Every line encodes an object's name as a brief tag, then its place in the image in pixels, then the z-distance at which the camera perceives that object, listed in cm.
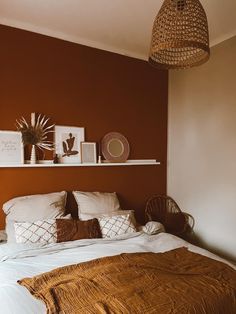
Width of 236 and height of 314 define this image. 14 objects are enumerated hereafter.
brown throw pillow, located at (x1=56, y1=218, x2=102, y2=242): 229
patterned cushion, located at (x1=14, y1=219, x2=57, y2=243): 215
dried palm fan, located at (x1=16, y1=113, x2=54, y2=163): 253
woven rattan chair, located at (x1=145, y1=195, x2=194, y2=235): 322
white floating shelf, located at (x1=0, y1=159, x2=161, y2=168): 254
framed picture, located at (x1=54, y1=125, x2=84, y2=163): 277
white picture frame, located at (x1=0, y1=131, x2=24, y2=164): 247
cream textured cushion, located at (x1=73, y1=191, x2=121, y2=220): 267
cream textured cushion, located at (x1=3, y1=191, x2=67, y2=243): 231
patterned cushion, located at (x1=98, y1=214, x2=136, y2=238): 245
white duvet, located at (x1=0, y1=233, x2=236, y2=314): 141
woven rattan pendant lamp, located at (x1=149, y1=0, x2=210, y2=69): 137
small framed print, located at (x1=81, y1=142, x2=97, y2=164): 291
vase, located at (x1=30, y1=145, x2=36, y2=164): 258
